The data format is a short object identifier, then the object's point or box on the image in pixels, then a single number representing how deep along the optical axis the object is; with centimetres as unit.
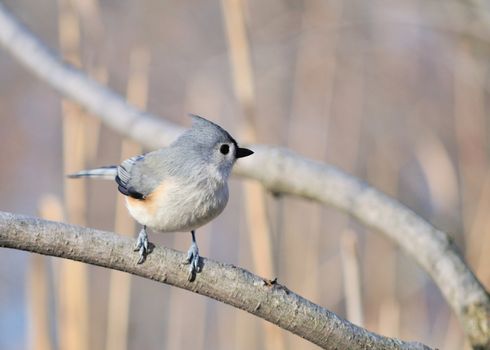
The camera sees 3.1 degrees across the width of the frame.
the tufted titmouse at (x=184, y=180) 643
